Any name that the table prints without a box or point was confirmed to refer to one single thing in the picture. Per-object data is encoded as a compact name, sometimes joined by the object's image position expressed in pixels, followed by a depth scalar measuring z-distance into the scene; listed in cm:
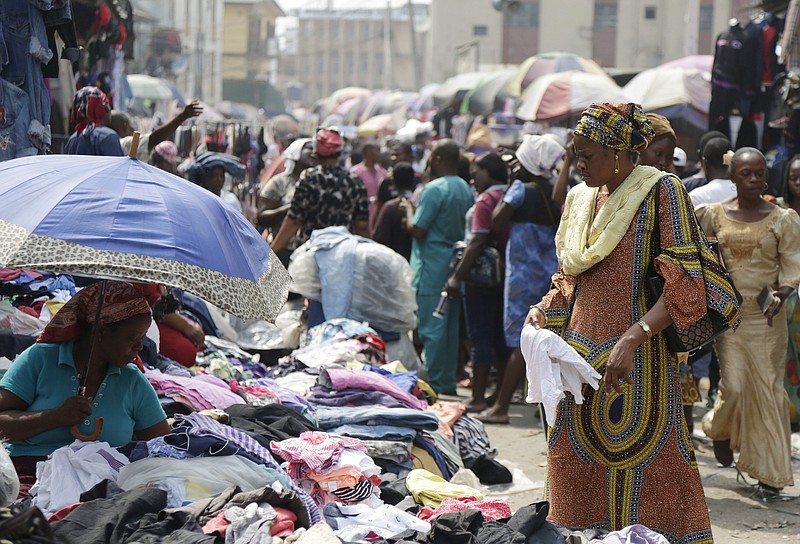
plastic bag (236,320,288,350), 747
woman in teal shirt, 403
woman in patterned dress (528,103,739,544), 407
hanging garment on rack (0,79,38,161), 609
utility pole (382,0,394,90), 6088
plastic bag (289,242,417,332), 792
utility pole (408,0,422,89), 5231
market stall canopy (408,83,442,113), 3259
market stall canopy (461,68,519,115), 2261
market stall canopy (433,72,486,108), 2627
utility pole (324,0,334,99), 10506
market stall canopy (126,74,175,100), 2333
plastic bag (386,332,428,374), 807
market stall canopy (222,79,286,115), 8300
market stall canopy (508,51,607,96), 1906
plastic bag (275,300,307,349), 786
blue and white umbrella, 352
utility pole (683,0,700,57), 2495
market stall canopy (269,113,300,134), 3350
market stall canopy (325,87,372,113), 5206
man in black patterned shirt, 825
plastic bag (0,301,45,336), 530
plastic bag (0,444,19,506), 286
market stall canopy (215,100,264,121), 5174
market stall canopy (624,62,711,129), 1488
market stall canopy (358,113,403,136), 3142
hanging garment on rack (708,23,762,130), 1122
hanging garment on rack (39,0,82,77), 627
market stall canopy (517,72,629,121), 1480
